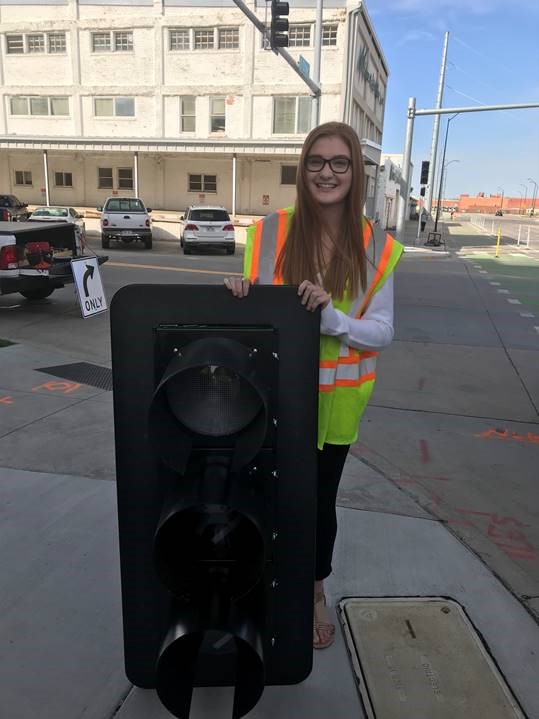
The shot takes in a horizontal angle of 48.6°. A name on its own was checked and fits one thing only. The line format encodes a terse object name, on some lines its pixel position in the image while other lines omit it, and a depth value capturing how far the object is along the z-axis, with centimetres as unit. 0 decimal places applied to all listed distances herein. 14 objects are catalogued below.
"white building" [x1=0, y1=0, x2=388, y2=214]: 2739
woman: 204
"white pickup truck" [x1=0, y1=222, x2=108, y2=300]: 902
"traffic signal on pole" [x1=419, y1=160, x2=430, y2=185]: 3048
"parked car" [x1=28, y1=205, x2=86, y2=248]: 2269
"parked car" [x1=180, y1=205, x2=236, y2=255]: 2091
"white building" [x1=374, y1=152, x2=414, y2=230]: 4281
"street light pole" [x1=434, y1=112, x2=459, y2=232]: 4237
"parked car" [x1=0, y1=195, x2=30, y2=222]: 2555
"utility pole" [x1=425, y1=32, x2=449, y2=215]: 3394
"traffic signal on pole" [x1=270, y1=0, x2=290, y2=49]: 1304
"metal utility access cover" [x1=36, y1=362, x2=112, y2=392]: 617
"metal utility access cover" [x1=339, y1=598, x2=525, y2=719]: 215
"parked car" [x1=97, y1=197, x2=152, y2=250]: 2159
